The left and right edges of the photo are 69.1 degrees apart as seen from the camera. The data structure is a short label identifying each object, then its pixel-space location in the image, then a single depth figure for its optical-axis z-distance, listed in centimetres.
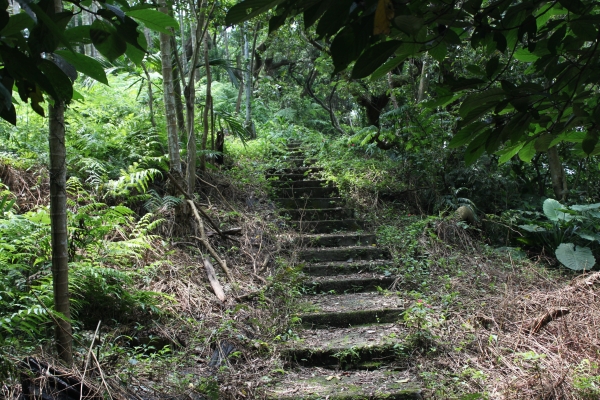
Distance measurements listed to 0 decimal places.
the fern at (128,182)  453
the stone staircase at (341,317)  310
